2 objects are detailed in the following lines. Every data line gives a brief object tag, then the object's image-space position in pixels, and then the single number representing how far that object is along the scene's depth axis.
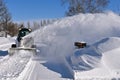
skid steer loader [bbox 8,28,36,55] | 10.39
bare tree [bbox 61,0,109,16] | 22.13
